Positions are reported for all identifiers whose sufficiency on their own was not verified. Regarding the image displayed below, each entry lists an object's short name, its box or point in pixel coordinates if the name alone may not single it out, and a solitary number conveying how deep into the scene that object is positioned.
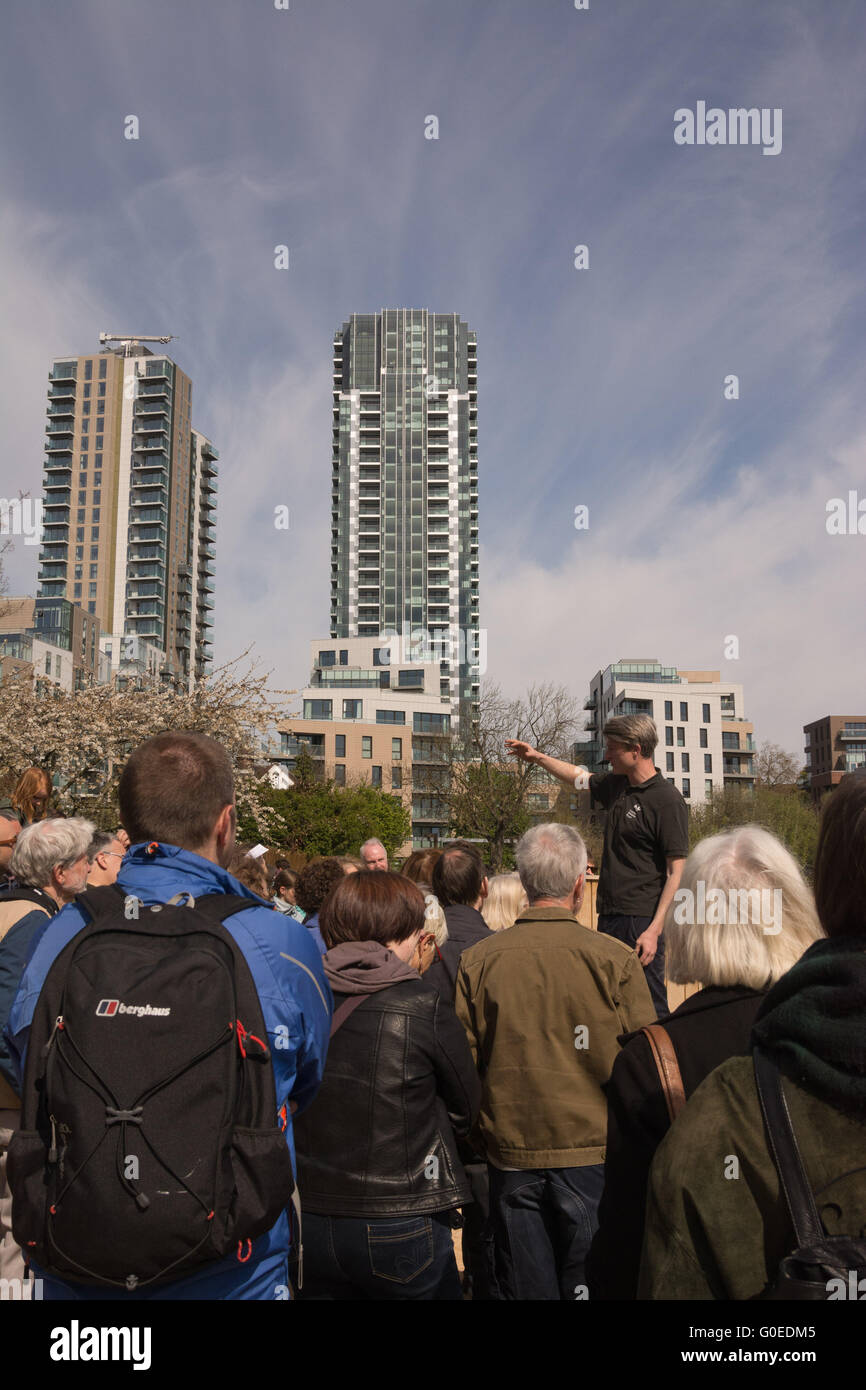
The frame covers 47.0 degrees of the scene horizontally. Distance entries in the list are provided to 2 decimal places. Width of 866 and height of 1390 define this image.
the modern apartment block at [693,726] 96.75
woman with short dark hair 3.20
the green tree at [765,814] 54.55
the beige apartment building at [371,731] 81.25
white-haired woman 2.12
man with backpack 2.09
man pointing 5.18
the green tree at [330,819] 54.66
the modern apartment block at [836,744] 131.50
